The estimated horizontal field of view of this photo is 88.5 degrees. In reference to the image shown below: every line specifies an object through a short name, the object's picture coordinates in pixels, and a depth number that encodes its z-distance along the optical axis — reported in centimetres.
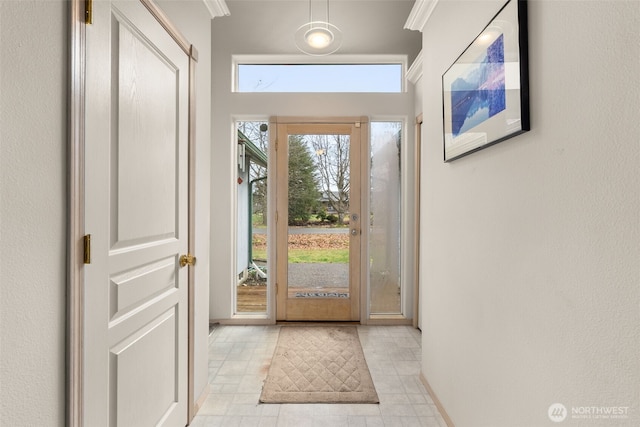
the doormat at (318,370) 213
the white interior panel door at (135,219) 109
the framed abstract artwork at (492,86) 113
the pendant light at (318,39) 256
